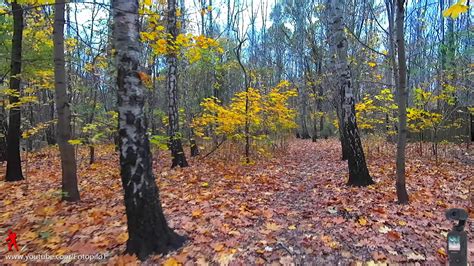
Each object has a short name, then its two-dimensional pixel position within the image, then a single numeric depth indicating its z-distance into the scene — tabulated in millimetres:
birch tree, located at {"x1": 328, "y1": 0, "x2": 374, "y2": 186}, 6758
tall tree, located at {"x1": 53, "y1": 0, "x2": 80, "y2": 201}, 6105
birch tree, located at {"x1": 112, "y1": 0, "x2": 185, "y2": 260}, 3535
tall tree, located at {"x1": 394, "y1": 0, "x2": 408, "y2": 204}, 5027
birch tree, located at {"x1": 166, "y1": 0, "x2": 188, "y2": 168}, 9758
